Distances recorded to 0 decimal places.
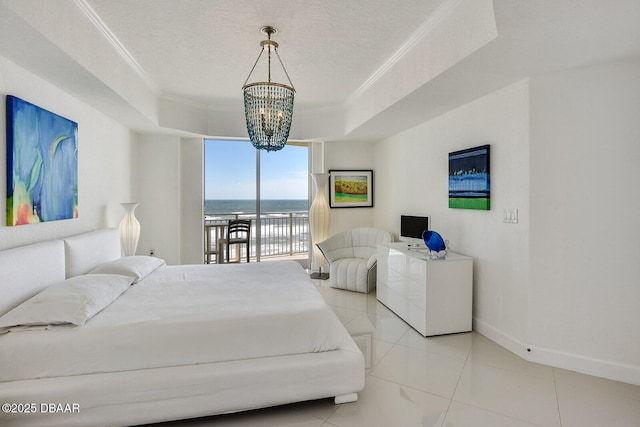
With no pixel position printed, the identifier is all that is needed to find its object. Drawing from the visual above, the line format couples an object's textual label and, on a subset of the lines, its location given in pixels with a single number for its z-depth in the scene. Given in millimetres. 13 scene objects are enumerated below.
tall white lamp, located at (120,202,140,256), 4129
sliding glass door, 5840
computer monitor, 4105
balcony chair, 5590
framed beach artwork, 3064
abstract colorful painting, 2297
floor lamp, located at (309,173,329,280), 5293
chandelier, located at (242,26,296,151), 2670
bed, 1757
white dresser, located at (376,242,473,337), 3125
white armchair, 4603
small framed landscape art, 5633
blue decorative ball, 3211
